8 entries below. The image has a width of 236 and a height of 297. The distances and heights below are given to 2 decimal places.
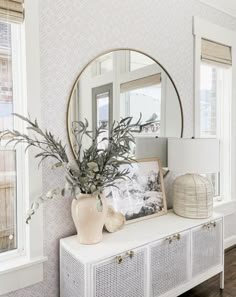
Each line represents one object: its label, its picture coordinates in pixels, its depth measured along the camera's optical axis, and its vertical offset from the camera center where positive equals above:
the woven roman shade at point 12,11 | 1.55 +0.75
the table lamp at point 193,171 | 2.03 -0.25
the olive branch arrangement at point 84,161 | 1.56 -0.14
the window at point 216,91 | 2.62 +0.50
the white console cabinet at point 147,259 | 1.56 -0.79
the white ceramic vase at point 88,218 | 1.61 -0.48
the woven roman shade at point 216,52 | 2.67 +0.88
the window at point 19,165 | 1.63 -0.16
